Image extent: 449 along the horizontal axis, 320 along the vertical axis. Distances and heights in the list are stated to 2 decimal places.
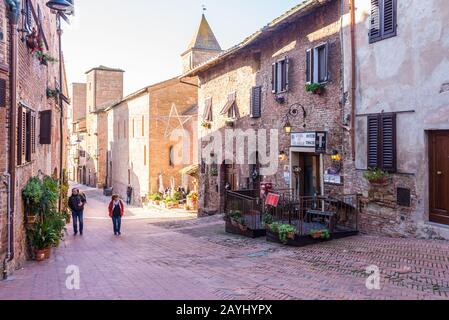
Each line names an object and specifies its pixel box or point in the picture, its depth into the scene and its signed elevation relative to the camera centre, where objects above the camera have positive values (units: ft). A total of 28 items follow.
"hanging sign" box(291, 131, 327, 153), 44.06 +2.58
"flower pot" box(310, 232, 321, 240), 36.26 -5.29
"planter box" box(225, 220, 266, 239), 42.06 -5.96
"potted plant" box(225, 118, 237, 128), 64.54 +6.32
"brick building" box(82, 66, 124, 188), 164.55 +19.83
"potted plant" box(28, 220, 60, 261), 33.68 -5.01
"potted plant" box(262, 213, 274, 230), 42.01 -4.77
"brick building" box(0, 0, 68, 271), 26.63 +3.60
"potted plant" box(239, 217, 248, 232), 42.99 -5.36
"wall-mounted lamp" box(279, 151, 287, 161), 51.47 +1.19
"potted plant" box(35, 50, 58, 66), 37.58 +9.20
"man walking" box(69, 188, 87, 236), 49.62 -4.01
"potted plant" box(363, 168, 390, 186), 36.68 -0.79
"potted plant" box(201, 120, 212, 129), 72.87 +6.74
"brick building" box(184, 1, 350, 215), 43.29 +6.91
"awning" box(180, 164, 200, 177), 93.71 -0.51
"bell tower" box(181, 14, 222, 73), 125.59 +32.37
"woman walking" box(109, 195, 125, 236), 50.42 -4.72
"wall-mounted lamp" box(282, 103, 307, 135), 48.47 +5.52
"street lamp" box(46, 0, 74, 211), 66.44 +8.16
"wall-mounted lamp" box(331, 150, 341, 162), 42.09 +0.94
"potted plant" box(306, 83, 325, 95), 43.86 +7.43
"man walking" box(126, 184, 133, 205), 124.36 -6.92
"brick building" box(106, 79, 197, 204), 108.17 +8.32
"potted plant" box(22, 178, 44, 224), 31.58 -1.98
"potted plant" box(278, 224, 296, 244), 35.94 -5.07
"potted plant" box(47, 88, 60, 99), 52.44 +8.66
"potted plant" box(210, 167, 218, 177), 70.71 -0.64
